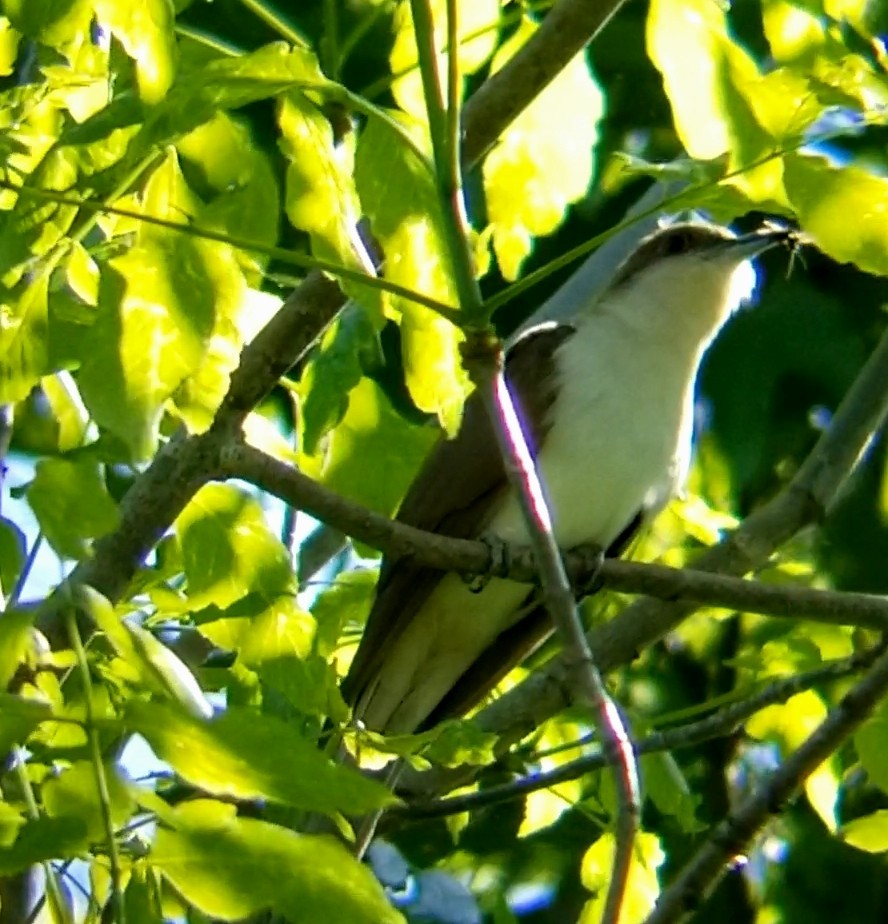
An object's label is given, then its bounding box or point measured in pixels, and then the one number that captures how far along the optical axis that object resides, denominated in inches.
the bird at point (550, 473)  374.3
